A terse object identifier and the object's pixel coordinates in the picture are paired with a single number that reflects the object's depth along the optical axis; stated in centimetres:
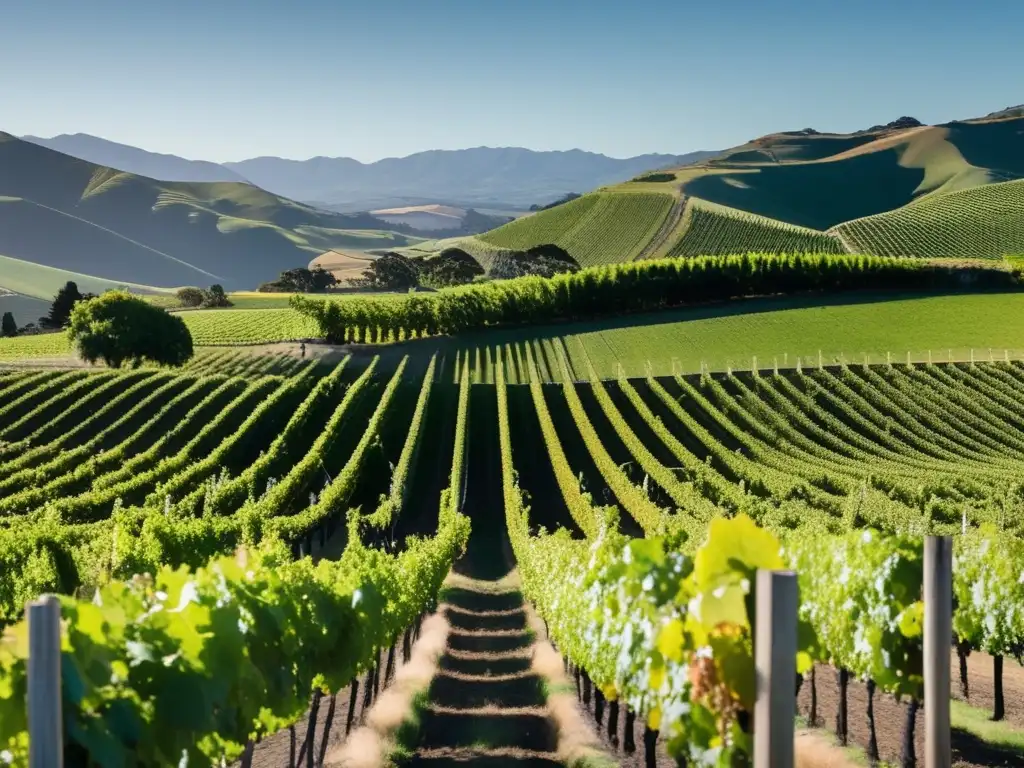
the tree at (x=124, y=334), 6494
